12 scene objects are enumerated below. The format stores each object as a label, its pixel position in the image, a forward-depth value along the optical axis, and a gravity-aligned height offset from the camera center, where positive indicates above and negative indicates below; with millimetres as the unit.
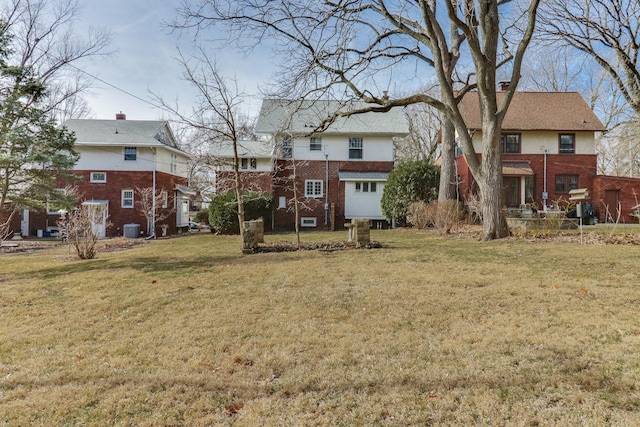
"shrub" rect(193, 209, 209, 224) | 31266 +4
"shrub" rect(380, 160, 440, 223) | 19016 +1624
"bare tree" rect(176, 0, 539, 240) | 11438 +4689
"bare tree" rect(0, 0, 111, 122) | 19594 +8683
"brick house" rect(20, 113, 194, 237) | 23425 +2625
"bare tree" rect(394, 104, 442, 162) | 36219 +8383
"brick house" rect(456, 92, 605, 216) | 23609 +4082
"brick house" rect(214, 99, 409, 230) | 23406 +3065
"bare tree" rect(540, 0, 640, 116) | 15617 +7776
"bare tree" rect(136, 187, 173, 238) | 22766 +739
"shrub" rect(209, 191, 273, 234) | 19375 +326
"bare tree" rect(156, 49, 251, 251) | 10281 +2856
